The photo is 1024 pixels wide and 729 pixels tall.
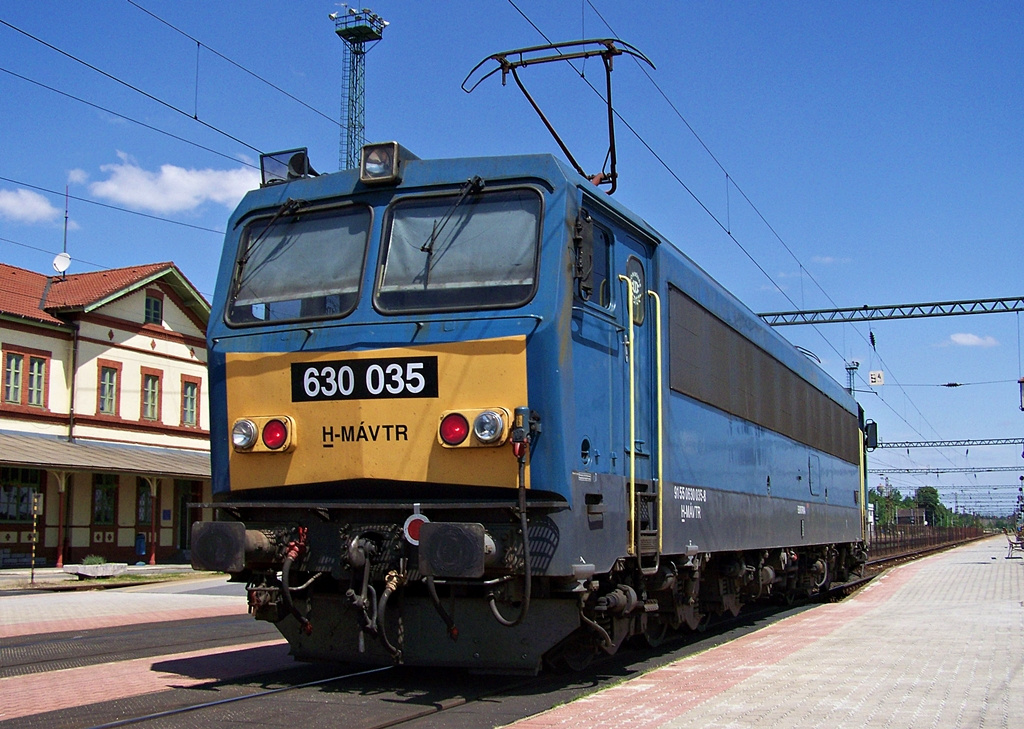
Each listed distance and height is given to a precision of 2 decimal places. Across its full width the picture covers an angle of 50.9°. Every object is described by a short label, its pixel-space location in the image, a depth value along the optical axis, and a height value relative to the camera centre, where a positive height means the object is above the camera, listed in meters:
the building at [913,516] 83.31 -2.17
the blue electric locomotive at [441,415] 7.05 +0.53
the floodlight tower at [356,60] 46.09 +18.86
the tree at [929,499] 127.31 -1.13
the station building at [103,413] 29.00 +2.37
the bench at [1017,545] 41.82 -2.34
